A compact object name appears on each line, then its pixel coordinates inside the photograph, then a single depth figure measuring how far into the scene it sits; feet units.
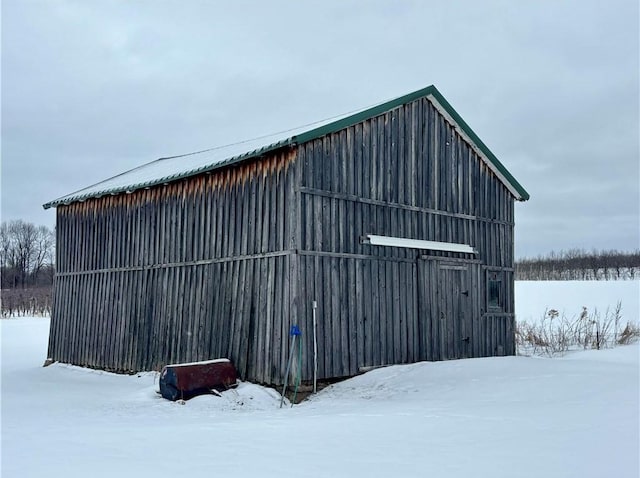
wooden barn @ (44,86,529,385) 39.65
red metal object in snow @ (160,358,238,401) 37.32
